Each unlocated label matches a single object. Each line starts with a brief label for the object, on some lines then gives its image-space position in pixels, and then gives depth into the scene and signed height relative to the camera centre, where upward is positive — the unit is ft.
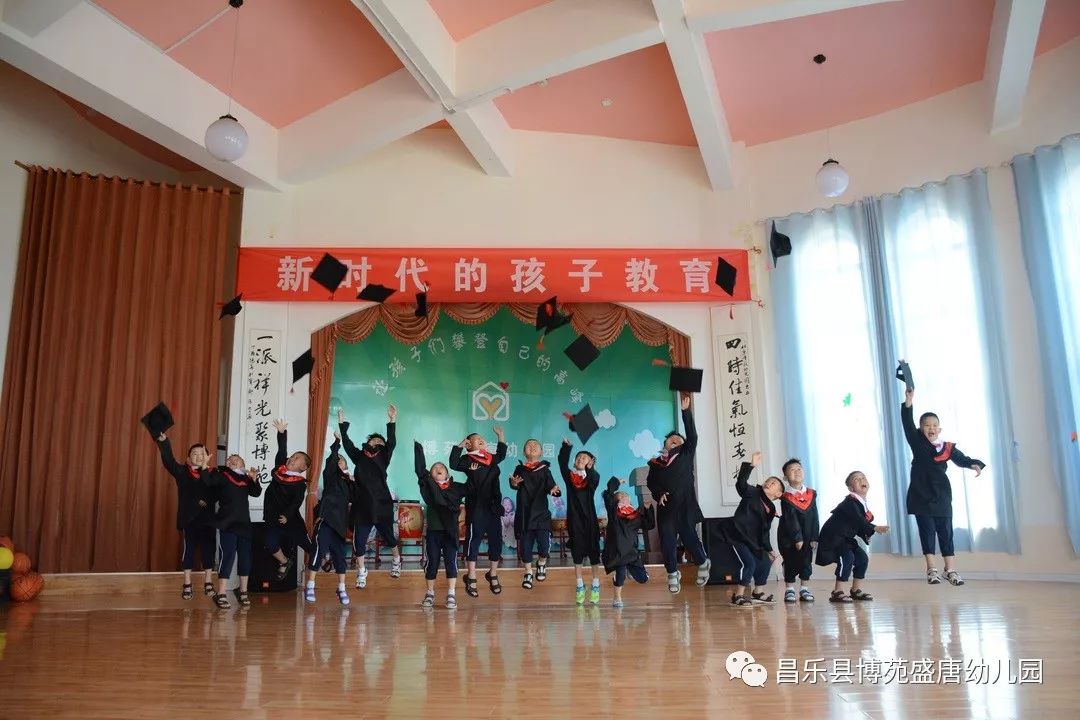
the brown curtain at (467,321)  26.55 +5.97
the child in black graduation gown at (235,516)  19.47 -0.10
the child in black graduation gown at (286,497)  20.25 +0.34
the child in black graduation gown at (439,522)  19.03 -0.33
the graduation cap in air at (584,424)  19.49 +1.93
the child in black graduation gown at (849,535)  18.25 -0.79
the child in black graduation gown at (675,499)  19.20 +0.08
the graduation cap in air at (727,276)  25.57 +6.99
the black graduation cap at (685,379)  19.49 +2.92
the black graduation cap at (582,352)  21.88 +4.06
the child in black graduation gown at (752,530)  18.20 -0.65
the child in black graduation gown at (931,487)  19.77 +0.25
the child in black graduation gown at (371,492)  20.07 +0.42
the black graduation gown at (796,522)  18.42 -0.47
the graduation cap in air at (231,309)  23.56 +5.79
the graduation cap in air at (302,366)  22.67 +3.96
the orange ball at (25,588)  20.34 -1.77
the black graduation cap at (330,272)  25.36 +7.27
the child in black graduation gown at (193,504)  19.75 +0.20
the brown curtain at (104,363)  23.21 +4.46
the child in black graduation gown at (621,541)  18.34 -0.83
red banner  25.71 +7.27
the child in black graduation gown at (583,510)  19.75 -0.13
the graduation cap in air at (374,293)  25.07 +6.55
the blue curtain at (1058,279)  20.36 +5.52
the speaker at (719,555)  18.74 -1.26
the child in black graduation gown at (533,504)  19.94 +0.05
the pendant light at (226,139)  18.11 +8.19
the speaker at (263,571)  22.59 -1.63
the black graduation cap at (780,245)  25.08 +7.79
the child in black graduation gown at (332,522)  19.60 -0.28
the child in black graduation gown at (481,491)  19.83 +0.38
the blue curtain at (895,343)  21.98 +4.48
